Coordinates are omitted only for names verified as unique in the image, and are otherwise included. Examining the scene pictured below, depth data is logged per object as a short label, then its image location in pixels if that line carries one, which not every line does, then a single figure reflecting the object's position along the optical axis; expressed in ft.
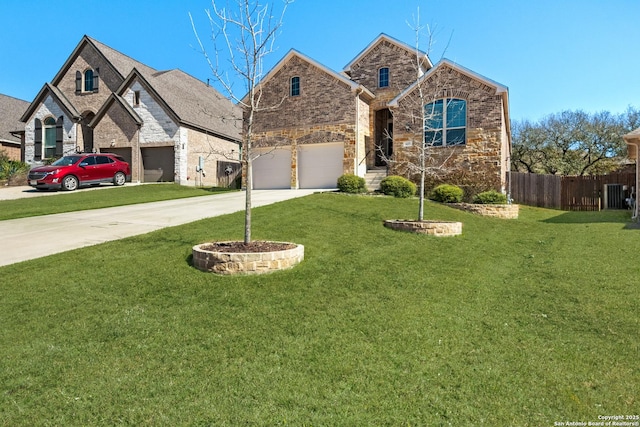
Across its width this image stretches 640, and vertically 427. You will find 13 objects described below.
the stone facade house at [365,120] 57.93
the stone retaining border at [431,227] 31.83
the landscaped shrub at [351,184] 57.52
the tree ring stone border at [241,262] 19.93
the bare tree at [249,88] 22.36
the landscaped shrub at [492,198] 49.67
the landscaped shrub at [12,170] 75.09
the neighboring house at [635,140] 42.94
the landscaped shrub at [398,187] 53.78
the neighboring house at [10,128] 97.91
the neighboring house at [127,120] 78.95
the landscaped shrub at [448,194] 51.39
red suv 63.05
